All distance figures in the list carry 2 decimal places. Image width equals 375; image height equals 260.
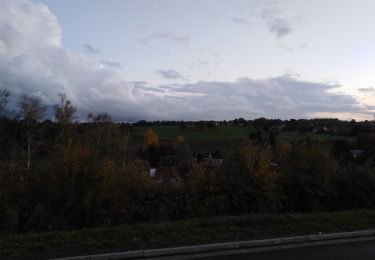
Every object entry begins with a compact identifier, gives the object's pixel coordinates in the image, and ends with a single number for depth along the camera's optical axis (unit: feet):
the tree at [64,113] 179.23
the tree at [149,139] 260.46
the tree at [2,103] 134.41
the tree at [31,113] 147.95
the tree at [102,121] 215.72
